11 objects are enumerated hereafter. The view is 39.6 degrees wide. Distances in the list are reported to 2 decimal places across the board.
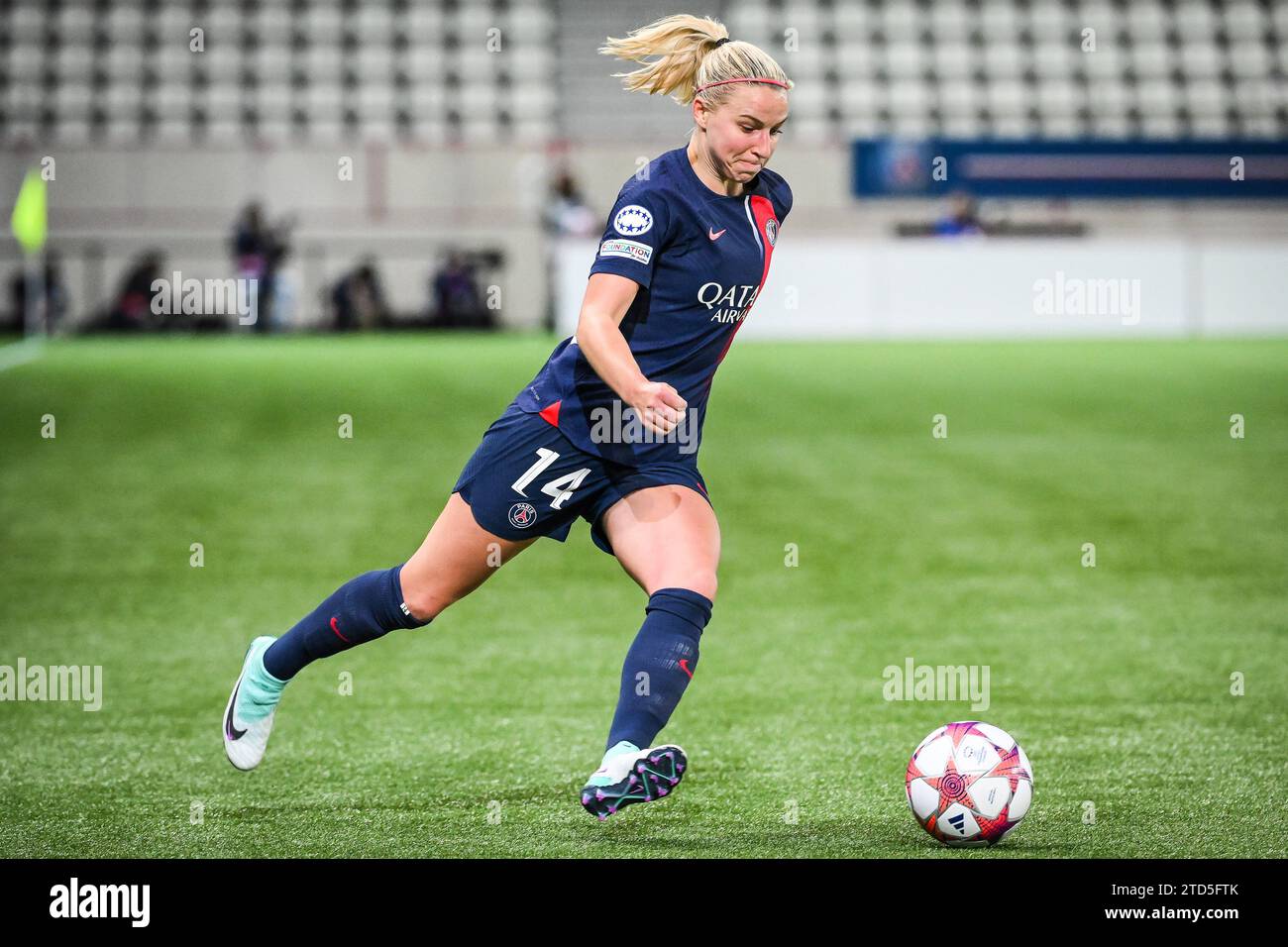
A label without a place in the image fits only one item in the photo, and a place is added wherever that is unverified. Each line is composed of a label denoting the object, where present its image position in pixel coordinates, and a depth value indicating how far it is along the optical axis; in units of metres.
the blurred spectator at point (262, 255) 26.27
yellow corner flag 22.78
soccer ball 4.64
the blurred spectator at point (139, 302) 26.73
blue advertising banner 27.88
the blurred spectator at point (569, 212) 25.00
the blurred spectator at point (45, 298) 26.44
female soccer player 4.57
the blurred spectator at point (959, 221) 24.94
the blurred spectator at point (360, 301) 27.36
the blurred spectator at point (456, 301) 27.30
